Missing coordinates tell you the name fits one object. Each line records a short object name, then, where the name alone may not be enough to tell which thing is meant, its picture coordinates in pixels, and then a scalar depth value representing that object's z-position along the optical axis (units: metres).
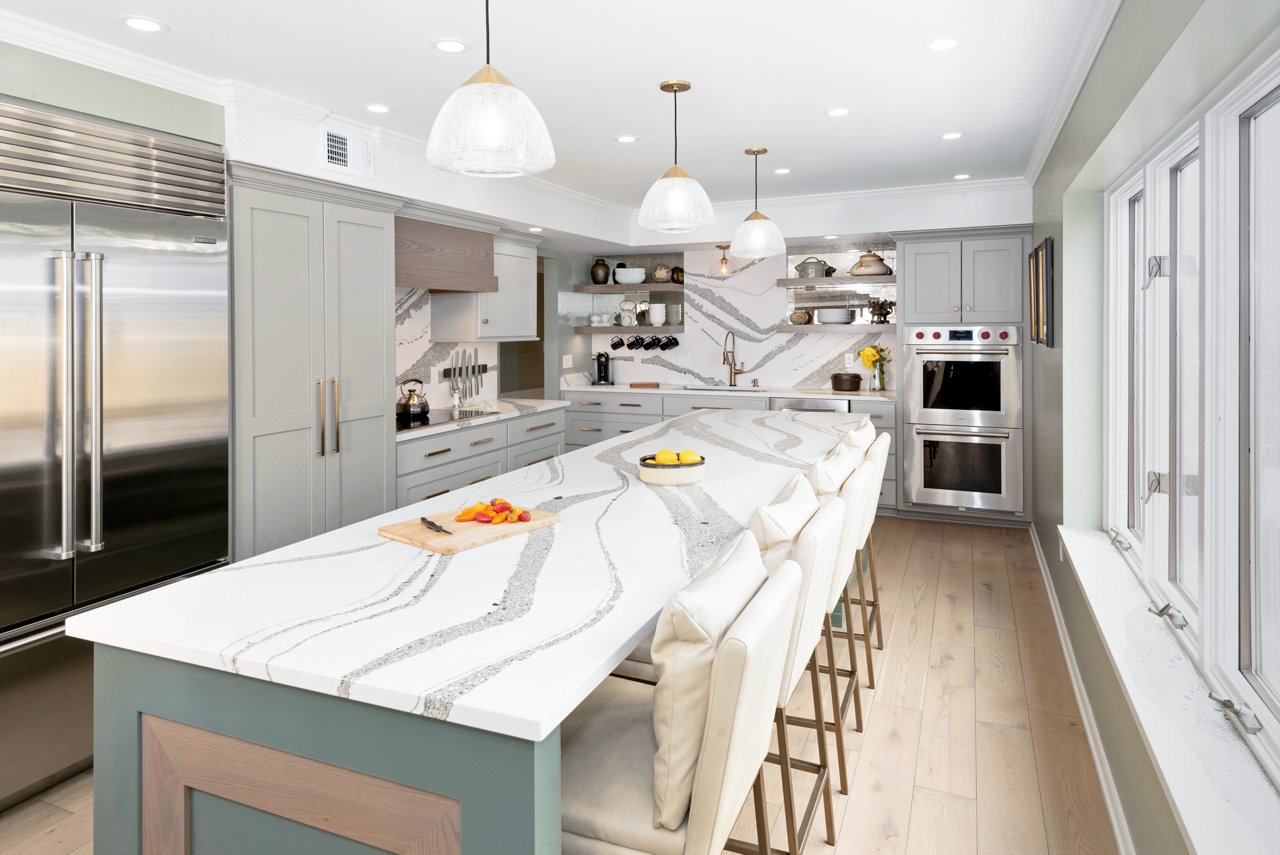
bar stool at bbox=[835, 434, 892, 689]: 2.50
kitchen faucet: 6.99
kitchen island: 1.21
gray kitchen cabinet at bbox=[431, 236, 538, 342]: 5.24
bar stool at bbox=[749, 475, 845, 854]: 1.78
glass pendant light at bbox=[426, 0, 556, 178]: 1.88
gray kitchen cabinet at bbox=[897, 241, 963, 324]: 5.71
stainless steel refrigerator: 2.47
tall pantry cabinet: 3.30
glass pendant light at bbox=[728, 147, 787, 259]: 3.65
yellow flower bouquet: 6.34
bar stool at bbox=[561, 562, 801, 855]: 1.29
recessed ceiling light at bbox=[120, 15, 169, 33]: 2.58
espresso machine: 7.29
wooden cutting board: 1.99
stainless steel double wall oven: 5.59
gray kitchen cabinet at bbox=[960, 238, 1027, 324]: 5.54
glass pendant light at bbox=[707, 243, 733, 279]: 6.21
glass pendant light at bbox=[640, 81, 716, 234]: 2.90
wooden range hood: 4.42
